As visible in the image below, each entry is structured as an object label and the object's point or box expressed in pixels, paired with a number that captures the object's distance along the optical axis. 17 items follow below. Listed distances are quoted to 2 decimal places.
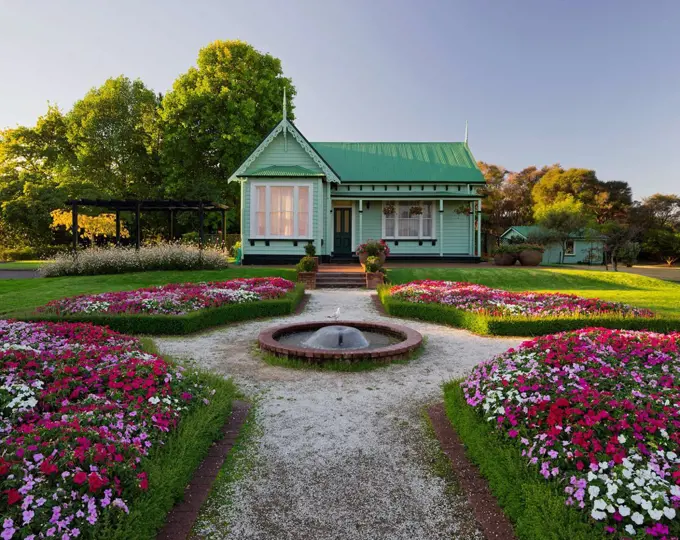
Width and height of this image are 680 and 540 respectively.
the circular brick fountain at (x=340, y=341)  6.91
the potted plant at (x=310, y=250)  18.17
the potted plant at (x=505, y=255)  22.61
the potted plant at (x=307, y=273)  16.42
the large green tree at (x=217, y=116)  30.45
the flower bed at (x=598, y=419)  2.69
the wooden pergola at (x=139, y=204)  19.04
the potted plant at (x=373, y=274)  16.41
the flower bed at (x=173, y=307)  9.05
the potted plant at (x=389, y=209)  23.67
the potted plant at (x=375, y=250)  18.30
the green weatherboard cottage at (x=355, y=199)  20.86
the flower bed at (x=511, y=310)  8.82
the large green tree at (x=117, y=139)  35.53
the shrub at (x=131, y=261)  17.91
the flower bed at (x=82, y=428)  2.55
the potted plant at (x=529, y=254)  22.80
